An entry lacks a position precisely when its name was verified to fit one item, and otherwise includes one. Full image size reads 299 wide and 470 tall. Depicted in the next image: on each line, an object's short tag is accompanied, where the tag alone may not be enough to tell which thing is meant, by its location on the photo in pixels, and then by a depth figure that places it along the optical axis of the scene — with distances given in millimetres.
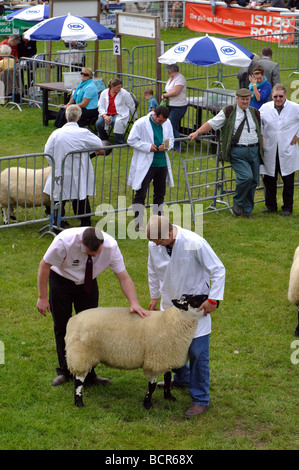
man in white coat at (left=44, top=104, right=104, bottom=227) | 9914
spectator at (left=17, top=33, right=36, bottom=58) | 19406
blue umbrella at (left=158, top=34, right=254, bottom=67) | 13977
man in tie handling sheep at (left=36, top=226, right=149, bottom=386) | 5764
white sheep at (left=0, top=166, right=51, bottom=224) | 10289
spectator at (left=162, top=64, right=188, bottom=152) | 14539
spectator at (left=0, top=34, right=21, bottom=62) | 18844
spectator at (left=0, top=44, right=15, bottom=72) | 18203
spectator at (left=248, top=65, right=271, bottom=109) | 13094
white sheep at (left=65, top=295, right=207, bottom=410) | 5773
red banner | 22688
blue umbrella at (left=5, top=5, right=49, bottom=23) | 21094
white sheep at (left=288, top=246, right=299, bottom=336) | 7379
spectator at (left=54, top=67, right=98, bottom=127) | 14508
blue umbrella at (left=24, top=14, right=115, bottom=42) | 16297
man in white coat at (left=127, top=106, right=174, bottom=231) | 10133
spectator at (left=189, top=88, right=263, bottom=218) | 10570
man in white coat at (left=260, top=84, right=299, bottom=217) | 10836
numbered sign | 17033
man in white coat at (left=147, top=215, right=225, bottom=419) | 5641
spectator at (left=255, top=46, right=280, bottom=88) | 14062
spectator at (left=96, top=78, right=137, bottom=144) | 14383
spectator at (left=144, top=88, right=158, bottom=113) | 14633
